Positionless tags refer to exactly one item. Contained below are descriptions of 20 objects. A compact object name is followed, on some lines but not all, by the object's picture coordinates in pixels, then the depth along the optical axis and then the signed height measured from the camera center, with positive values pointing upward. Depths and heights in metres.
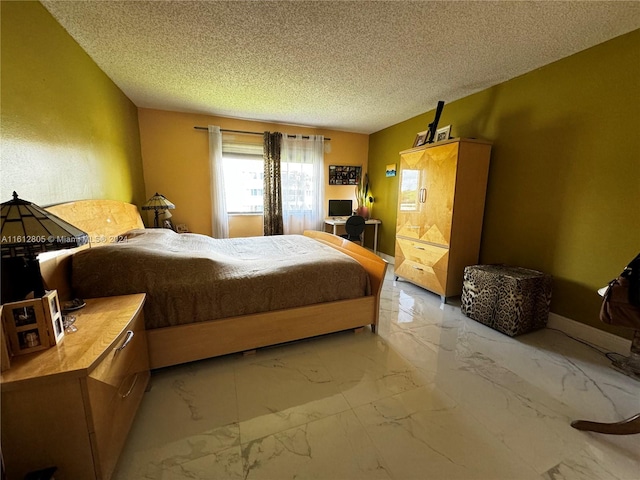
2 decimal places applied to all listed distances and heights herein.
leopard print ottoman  2.15 -0.86
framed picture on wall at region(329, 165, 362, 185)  4.80 +0.45
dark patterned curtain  4.22 +0.19
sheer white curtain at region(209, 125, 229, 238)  3.91 +0.12
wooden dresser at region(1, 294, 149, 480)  0.82 -0.72
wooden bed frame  1.58 -0.88
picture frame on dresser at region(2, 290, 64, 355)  0.88 -0.46
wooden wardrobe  2.70 -0.11
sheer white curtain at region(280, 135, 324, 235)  4.39 +0.29
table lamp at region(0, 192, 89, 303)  0.88 -0.16
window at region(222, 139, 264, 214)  4.16 +0.34
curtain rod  3.88 +1.04
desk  4.42 -0.43
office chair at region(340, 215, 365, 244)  4.15 -0.45
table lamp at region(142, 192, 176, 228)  3.24 -0.10
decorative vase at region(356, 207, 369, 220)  4.98 -0.26
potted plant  5.02 +0.07
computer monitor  4.79 -0.19
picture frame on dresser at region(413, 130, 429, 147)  3.39 +0.81
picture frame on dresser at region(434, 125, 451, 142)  3.14 +0.82
